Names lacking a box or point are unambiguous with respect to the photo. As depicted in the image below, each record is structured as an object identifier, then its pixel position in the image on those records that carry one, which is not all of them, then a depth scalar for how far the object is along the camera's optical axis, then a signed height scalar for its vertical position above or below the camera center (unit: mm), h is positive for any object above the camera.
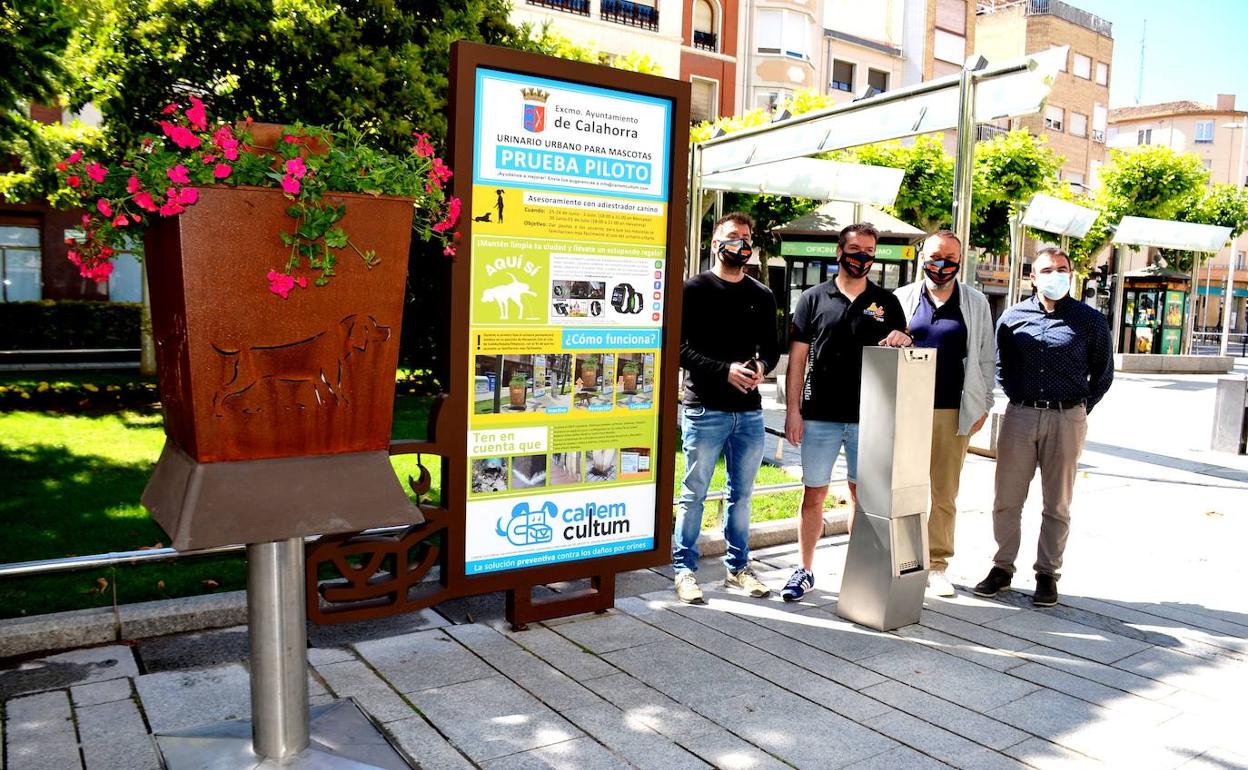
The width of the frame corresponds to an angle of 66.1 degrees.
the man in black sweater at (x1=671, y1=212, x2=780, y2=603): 4901 -356
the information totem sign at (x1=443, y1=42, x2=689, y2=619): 4211 -118
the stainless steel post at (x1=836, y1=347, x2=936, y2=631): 4672 -992
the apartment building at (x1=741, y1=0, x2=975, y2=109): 34469 +9975
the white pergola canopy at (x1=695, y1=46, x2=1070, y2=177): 6523 +1475
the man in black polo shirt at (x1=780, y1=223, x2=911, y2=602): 4984 -319
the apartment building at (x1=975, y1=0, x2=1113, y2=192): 51875 +13519
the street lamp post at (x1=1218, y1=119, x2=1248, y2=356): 23281 -279
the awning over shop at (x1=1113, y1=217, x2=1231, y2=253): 23078 +1574
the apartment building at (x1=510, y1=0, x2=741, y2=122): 28828 +8137
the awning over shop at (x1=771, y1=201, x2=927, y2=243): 19094 +1367
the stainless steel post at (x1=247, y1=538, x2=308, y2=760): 2840 -1096
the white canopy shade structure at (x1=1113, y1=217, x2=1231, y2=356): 25719 -293
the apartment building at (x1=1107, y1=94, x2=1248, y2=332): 66438 +11580
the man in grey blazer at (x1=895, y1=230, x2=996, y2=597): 5172 -306
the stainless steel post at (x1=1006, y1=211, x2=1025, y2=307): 15695 +808
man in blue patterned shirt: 5129 -562
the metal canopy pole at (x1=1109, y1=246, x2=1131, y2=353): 25219 +206
